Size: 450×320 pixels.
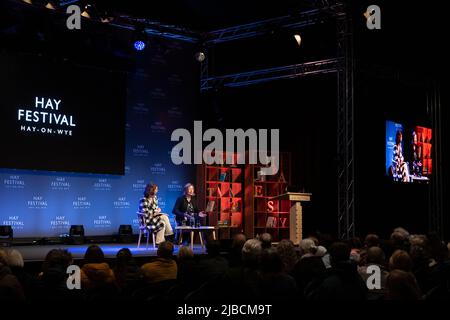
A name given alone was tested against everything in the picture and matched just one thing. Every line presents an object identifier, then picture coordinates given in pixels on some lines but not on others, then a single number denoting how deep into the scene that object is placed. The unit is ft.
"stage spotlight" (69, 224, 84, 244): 37.01
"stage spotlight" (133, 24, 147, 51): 38.19
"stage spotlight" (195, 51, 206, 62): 42.78
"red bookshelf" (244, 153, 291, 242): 42.96
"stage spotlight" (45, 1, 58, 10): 35.29
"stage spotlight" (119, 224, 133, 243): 39.60
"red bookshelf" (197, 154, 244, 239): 41.81
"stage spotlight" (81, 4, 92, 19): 35.65
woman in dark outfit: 36.37
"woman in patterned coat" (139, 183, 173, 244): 34.96
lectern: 39.24
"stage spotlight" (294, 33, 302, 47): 37.93
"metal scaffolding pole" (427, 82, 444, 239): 44.09
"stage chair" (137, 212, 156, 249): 34.83
